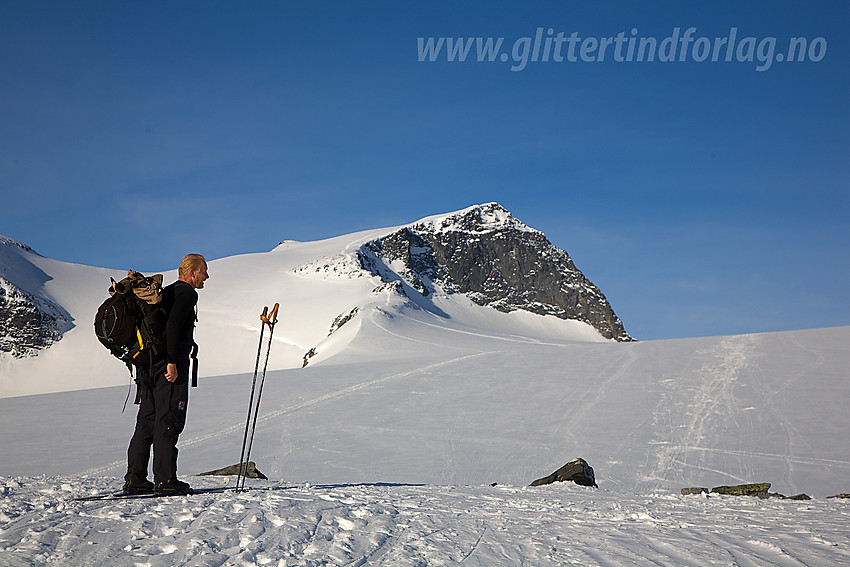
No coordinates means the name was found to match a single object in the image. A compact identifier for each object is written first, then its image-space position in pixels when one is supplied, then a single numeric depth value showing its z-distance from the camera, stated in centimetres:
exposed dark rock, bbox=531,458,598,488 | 1059
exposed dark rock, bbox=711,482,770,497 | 1030
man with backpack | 564
